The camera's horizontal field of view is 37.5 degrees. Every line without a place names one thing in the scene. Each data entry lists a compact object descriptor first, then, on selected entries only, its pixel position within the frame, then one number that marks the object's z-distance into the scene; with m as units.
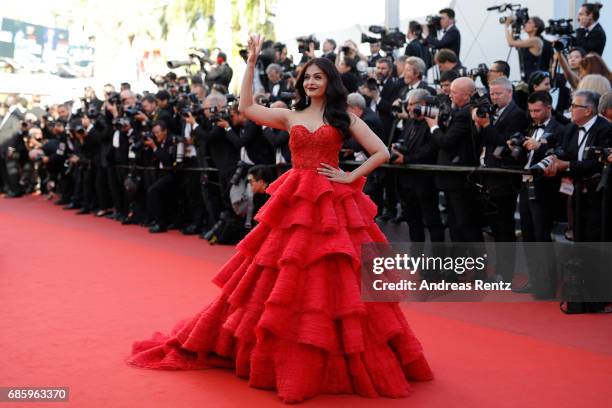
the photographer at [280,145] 9.64
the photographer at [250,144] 10.02
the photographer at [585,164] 6.76
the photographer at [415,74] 9.05
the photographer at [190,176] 11.30
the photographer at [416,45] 11.10
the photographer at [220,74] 12.61
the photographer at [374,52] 11.76
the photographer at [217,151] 10.34
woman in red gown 4.61
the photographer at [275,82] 11.12
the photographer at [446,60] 9.13
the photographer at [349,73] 10.24
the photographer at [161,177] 11.60
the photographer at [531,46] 9.79
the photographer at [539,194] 7.16
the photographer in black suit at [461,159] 7.62
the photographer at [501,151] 7.40
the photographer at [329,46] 12.38
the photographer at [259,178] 9.69
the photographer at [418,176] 7.83
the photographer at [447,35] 10.63
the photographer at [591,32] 9.41
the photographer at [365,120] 8.54
